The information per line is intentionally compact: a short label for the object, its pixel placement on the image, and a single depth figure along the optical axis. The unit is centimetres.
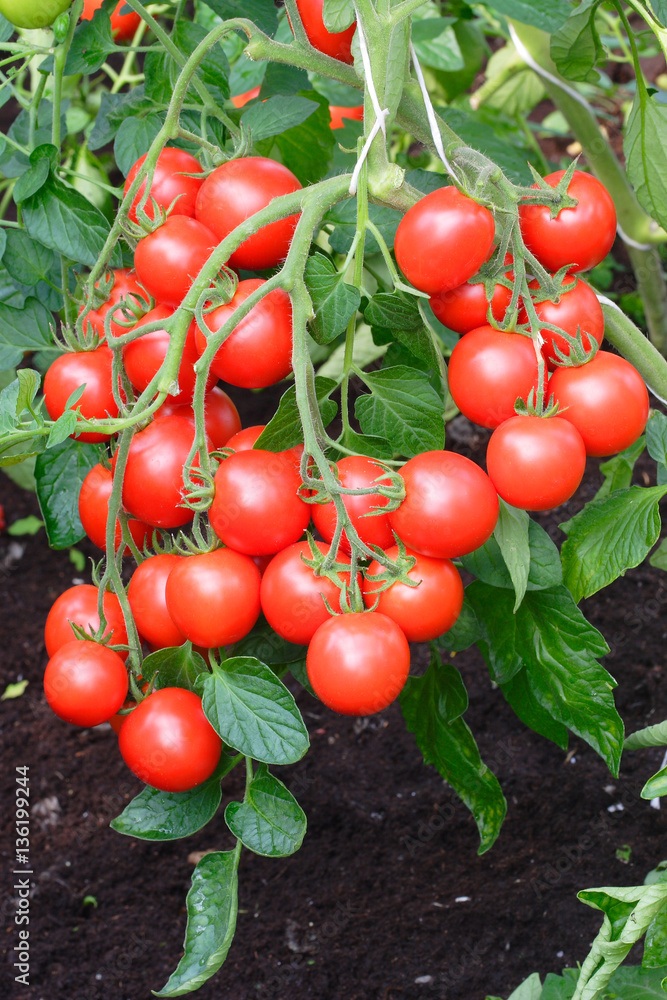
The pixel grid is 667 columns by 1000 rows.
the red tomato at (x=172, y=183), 91
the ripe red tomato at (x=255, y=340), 87
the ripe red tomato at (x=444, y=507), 86
